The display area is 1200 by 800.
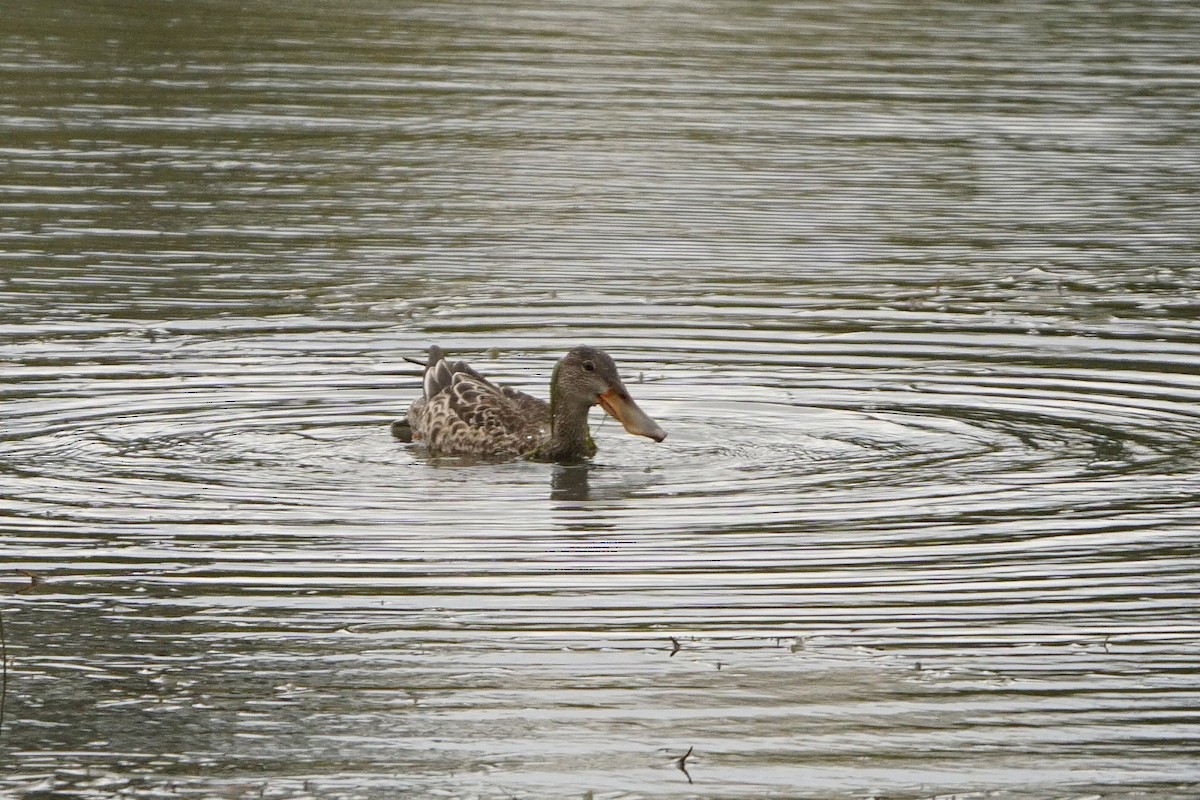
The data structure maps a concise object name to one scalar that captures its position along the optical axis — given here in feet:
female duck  76.54
